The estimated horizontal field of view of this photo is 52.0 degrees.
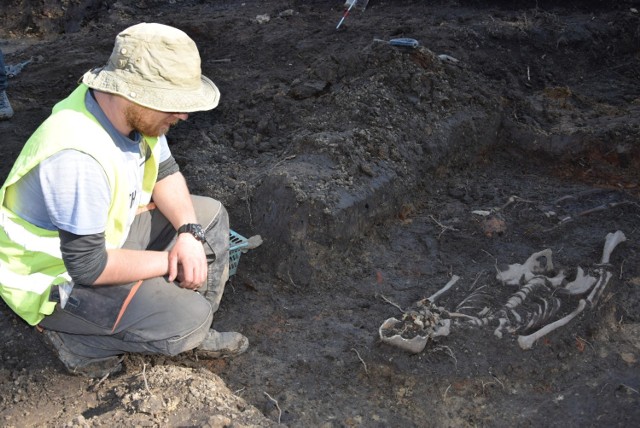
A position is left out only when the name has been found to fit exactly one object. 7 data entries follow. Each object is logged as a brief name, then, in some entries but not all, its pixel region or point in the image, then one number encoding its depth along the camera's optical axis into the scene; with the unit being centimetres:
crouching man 263
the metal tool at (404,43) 573
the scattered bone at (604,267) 387
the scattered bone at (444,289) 394
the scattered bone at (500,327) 363
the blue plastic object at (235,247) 408
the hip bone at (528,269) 404
